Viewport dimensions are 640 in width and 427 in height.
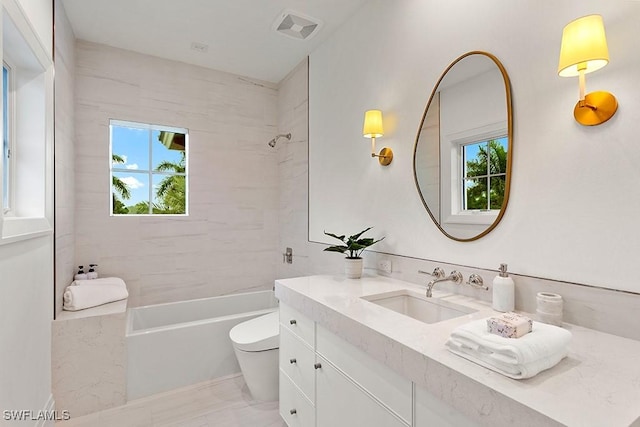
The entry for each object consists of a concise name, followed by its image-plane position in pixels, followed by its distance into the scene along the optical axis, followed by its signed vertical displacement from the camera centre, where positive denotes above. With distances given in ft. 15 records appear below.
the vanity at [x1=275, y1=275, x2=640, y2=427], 2.33 -1.43
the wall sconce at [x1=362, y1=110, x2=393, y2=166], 6.49 +1.74
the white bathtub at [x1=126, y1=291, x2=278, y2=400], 7.44 -3.36
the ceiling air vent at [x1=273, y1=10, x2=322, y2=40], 7.61 +4.72
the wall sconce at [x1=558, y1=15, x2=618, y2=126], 3.31 +1.63
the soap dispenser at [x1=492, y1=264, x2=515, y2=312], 4.16 -1.05
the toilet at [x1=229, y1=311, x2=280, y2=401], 6.95 -3.23
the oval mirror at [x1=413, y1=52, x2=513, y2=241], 4.59 +1.05
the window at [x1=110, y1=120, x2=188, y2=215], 10.27 +1.49
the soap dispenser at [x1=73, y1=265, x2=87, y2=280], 8.16 -1.58
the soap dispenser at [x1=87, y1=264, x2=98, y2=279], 8.36 -1.57
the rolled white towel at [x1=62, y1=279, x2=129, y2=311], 7.26 -1.95
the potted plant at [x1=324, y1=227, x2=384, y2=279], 6.37 -0.89
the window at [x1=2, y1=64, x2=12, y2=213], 5.44 +1.33
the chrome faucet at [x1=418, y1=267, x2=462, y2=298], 4.96 -1.04
